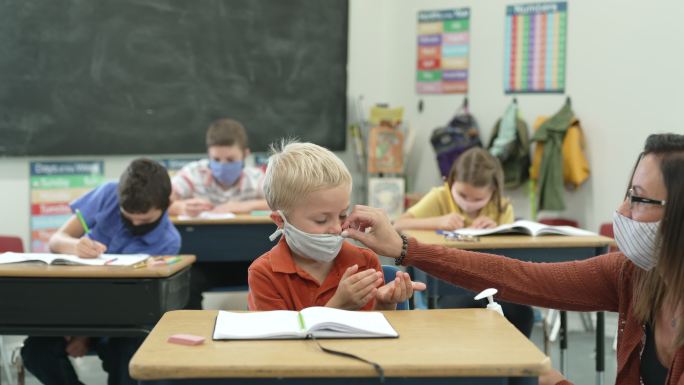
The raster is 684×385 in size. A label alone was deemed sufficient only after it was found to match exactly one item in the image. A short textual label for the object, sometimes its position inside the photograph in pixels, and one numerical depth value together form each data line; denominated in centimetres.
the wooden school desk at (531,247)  323
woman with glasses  176
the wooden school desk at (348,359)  138
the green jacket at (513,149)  554
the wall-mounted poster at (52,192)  489
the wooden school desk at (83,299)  275
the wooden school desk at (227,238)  396
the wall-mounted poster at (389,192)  605
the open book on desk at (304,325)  156
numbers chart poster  552
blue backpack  582
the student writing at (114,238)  303
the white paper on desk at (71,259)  283
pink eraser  152
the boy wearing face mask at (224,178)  441
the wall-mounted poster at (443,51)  602
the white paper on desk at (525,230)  342
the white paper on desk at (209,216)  399
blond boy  201
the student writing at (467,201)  371
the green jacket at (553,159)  536
